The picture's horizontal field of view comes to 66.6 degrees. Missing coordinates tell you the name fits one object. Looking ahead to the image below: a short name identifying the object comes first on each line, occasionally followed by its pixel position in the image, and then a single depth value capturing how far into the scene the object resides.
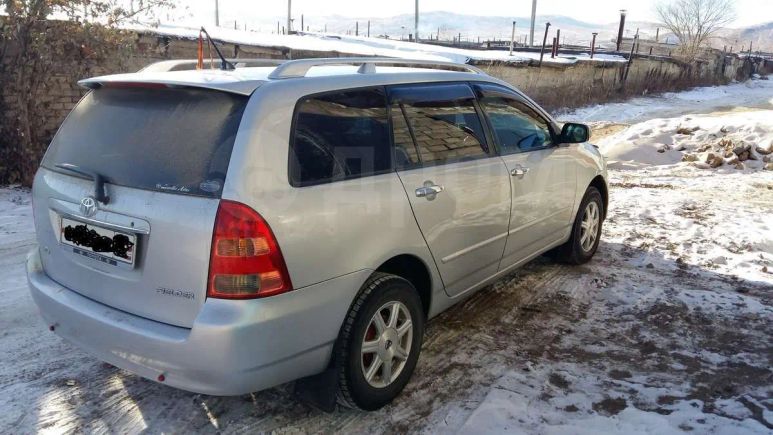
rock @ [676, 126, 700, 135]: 11.02
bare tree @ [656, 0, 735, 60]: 54.69
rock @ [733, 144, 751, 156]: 9.48
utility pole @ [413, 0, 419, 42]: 44.18
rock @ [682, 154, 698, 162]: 9.85
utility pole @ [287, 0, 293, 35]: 39.48
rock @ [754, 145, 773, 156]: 9.48
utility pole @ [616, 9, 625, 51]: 35.34
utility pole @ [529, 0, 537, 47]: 38.53
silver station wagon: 2.28
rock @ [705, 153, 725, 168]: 9.37
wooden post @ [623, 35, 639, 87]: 27.03
